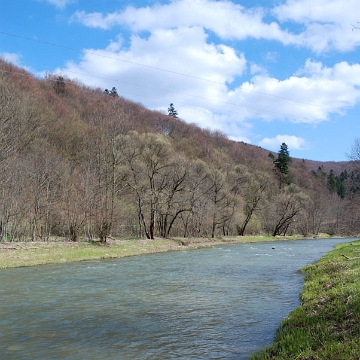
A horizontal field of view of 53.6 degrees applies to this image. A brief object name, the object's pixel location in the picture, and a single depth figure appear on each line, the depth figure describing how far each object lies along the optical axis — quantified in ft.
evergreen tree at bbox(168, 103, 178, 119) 481.46
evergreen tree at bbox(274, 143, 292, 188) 361.06
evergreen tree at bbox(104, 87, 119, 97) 423.72
